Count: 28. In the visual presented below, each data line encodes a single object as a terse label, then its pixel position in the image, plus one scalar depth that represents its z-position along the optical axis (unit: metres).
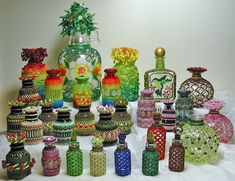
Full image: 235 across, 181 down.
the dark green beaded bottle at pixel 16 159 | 1.63
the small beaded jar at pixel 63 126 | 1.88
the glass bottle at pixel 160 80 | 2.32
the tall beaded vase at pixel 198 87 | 2.24
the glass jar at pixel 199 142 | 1.80
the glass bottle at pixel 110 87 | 2.17
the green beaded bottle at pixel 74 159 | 1.68
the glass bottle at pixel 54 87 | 2.14
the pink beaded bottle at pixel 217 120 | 1.97
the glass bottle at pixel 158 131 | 1.83
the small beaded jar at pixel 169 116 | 2.04
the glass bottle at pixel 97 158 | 1.67
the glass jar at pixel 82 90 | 2.12
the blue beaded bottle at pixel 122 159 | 1.68
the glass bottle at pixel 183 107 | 2.05
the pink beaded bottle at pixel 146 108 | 2.08
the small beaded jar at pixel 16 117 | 1.94
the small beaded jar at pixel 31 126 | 1.88
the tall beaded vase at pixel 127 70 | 2.30
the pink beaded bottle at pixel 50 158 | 1.67
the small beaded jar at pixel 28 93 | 2.14
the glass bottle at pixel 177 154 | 1.72
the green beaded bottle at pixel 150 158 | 1.68
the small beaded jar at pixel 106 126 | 1.85
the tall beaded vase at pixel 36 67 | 2.23
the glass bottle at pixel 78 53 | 2.28
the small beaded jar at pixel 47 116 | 2.00
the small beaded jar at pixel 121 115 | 2.00
